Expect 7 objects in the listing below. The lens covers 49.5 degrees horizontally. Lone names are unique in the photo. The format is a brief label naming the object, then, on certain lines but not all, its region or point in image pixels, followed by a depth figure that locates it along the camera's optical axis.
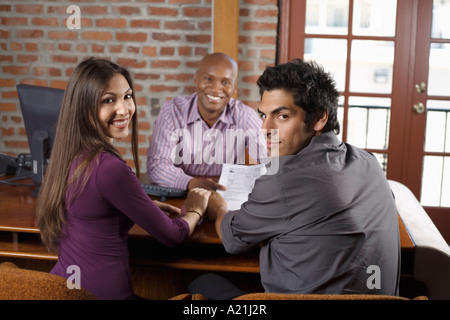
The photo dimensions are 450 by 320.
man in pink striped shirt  2.55
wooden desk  1.52
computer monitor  1.86
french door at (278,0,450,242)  3.37
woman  1.34
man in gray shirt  1.24
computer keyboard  1.87
